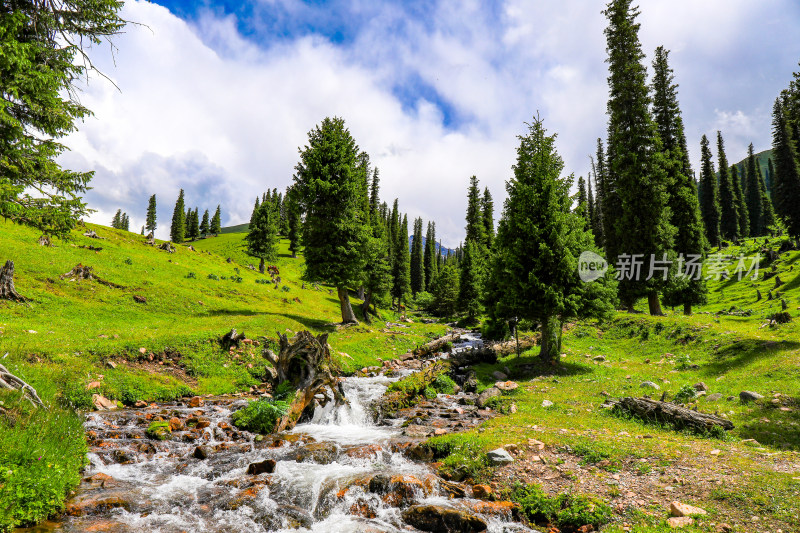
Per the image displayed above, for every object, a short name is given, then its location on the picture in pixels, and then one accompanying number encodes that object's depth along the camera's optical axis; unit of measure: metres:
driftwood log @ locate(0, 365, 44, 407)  8.95
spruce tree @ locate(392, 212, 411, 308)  75.69
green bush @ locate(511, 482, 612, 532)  6.44
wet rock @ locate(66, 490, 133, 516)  6.55
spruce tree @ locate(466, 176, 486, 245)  66.28
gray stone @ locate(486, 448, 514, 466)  8.56
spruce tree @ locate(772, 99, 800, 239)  45.34
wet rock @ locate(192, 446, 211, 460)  9.76
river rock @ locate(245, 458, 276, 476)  8.87
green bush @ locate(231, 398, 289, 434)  11.93
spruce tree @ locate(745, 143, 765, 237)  86.26
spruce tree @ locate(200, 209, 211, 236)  146.00
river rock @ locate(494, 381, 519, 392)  17.14
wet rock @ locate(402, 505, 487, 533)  6.70
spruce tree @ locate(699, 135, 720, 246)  66.81
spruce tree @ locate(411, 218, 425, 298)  110.62
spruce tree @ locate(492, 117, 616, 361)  19.31
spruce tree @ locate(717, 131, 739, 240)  77.19
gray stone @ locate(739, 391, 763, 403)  11.95
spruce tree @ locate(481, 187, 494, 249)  71.16
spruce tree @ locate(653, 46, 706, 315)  33.09
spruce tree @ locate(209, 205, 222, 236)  148.25
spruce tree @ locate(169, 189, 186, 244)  116.12
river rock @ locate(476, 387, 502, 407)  15.23
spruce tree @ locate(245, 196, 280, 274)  69.31
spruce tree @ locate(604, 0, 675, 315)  30.06
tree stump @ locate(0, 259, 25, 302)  21.23
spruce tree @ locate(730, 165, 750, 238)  82.81
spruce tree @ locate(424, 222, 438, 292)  120.25
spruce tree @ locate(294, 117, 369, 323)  31.72
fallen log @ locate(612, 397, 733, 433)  10.33
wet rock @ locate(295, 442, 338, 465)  9.84
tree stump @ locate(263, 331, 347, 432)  13.92
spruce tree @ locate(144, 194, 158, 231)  132.88
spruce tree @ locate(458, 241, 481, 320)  54.26
